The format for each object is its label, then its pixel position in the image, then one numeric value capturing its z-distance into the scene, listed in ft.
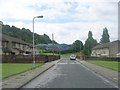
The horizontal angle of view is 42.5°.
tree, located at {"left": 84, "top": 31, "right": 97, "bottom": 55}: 278.42
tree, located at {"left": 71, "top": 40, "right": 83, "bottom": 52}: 297.03
